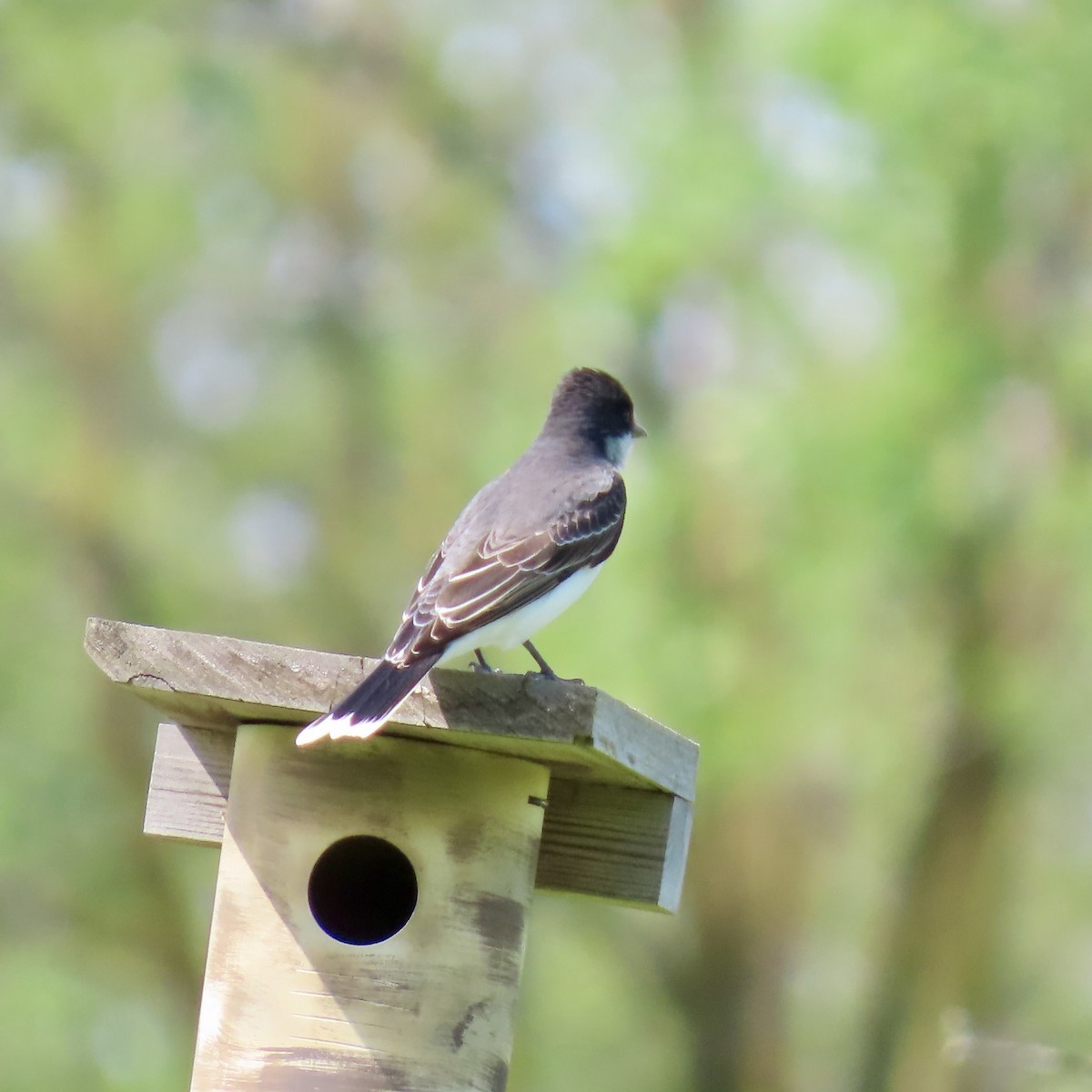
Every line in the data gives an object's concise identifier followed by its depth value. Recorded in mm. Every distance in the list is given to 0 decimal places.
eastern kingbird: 6207
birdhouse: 6543
